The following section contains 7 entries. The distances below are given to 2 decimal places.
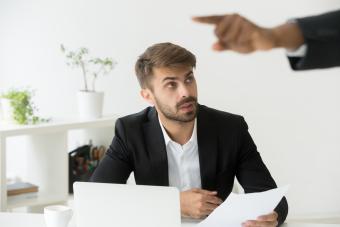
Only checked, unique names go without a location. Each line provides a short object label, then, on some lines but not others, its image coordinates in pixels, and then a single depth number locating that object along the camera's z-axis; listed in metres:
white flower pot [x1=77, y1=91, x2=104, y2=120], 3.61
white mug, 1.98
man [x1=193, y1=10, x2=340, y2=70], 0.96
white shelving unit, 3.45
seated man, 2.51
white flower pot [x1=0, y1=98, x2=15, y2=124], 3.43
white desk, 2.10
